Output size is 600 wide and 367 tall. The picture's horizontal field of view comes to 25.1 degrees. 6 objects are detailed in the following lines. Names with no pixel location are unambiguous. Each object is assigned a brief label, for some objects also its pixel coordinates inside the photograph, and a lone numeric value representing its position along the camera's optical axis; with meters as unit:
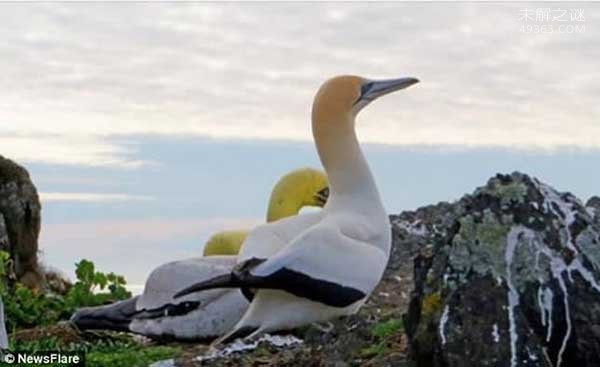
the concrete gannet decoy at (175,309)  8.98
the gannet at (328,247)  8.06
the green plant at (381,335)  7.00
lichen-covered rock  5.83
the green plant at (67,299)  11.59
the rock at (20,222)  14.66
